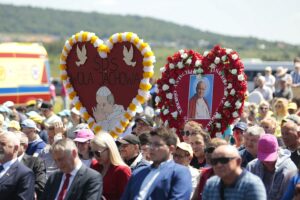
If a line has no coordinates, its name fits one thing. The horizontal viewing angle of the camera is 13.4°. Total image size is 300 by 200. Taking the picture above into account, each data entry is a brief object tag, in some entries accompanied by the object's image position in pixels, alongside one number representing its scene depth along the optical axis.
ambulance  44.01
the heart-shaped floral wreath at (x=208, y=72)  19.30
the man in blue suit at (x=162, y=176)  12.41
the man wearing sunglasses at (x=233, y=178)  10.99
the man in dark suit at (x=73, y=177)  12.78
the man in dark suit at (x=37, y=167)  15.50
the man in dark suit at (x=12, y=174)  13.88
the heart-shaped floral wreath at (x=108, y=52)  19.35
